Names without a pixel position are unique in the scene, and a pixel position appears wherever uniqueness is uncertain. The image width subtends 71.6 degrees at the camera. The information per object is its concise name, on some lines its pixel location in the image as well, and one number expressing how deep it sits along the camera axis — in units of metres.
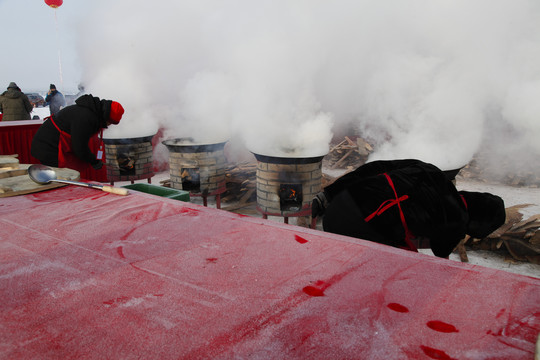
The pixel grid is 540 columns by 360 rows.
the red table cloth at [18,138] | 6.29
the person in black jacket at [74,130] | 4.49
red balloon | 11.04
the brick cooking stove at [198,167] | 5.77
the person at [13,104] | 9.45
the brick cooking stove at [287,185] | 4.86
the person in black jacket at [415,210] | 2.68
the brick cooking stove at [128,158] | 6.62
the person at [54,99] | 11.36
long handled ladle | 3.00
